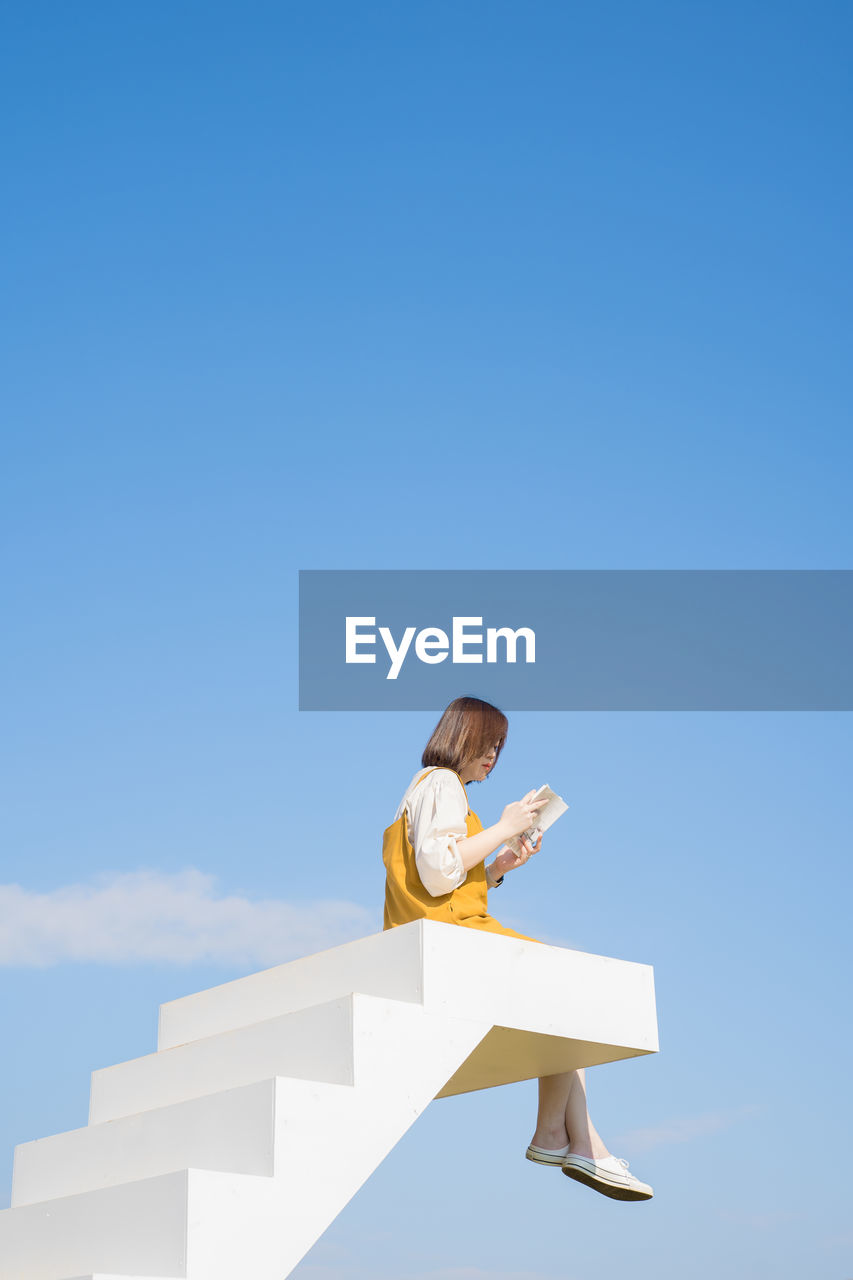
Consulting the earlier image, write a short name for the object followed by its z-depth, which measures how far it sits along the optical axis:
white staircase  4.90
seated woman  6.26
